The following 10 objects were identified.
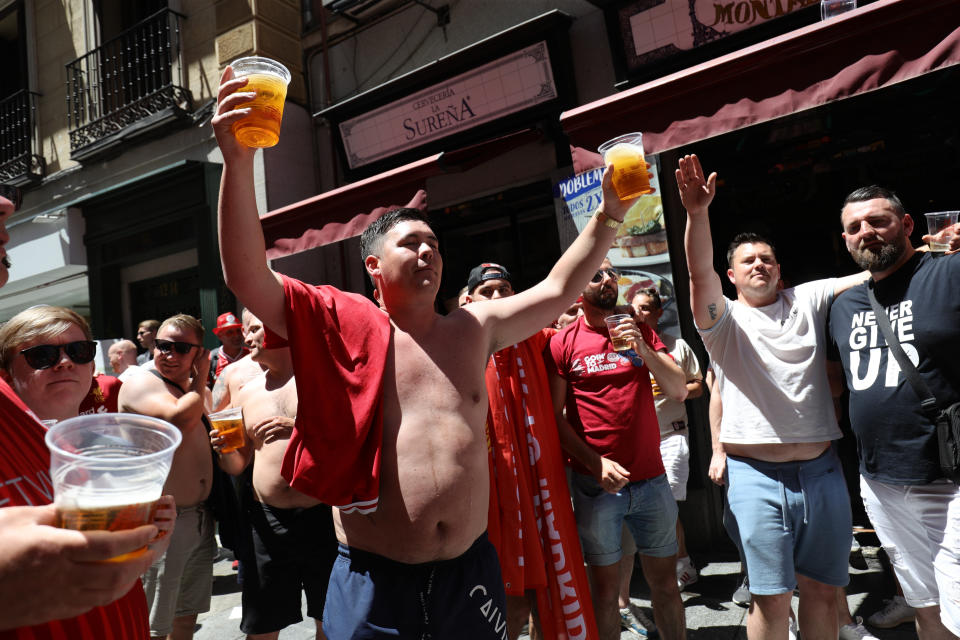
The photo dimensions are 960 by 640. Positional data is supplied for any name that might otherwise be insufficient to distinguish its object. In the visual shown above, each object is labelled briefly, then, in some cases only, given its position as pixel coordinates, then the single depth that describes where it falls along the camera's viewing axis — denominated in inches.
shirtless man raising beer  72.2
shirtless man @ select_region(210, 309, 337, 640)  128.6
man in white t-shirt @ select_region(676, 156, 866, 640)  114.0
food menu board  209.5
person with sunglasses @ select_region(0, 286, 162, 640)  30.7
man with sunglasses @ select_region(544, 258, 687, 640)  133.0
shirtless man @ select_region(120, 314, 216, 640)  134.3
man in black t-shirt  104.7
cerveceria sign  247.9
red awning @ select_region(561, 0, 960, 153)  135.5
